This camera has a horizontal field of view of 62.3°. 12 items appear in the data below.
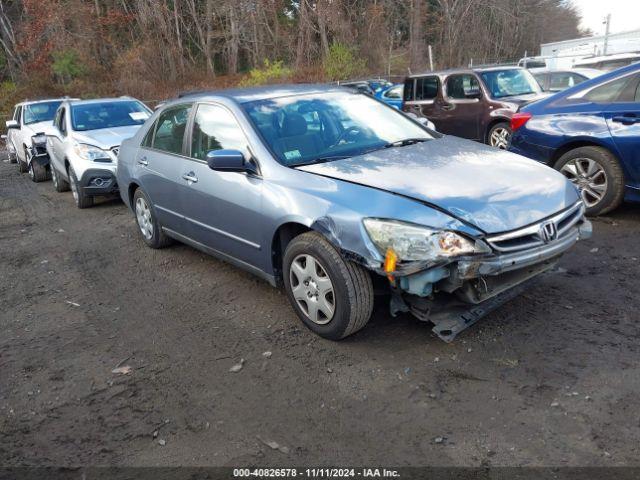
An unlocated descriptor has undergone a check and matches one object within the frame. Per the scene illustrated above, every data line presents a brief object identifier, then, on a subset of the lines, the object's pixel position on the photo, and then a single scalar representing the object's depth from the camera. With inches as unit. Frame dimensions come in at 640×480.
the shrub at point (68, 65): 1111.0
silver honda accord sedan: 121.2
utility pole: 989.8
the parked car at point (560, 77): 494.6
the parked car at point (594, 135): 207.9
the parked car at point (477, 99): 367.6
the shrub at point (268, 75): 1114.1
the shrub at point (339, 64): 1131.9
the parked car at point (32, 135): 447.8
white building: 581.9
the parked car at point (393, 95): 544.5
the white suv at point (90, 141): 321.4
